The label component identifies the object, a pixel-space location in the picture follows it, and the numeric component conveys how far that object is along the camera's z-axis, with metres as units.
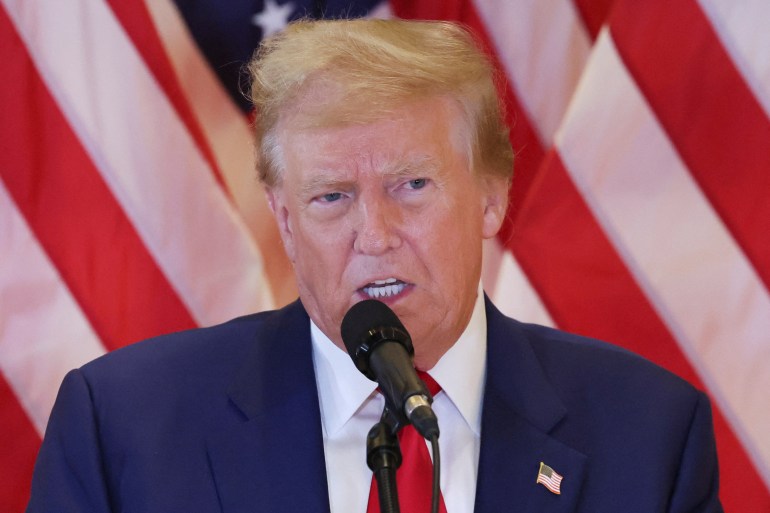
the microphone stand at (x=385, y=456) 3.78
